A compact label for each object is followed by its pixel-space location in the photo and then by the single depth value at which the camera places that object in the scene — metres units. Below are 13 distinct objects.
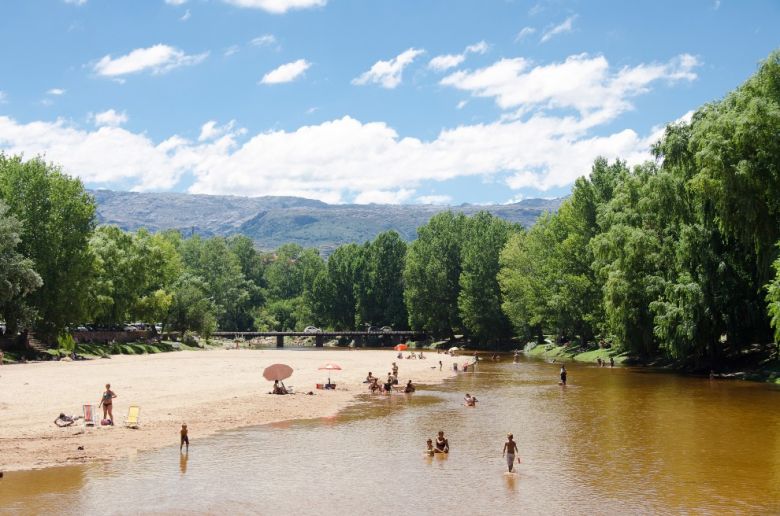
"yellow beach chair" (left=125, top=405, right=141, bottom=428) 35.38
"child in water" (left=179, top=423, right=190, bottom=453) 30.14
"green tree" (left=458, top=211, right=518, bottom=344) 128.00
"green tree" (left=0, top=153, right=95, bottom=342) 77.00
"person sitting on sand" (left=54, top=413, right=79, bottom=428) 34.09
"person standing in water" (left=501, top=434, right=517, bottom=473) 27.98
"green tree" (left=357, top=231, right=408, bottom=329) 162.25
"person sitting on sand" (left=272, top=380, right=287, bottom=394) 50.59
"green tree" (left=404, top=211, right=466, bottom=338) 142.75
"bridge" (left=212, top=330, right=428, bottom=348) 145.73
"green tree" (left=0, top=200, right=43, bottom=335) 65.94
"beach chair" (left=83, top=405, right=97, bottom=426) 34.78
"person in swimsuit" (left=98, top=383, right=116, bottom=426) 34.87
